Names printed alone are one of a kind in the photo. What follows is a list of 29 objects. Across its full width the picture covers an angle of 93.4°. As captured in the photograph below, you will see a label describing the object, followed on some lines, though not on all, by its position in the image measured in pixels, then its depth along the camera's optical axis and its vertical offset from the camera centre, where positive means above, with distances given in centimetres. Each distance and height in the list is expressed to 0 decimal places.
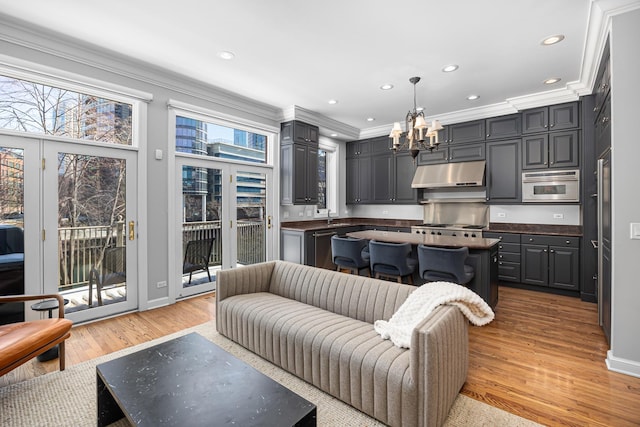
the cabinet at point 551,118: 425 +138
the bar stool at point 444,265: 300 -54
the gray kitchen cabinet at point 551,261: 412 -69
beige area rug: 177 -121
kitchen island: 327 -52
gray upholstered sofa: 158 -82
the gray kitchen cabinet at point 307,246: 508 -58
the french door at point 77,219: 284 -6
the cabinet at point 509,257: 455 -68
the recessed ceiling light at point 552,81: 382 +169
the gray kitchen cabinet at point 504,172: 477 +65
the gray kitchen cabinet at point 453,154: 514 +105
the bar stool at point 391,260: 330 -53
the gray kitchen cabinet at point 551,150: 427 +91
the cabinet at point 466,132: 511 +140
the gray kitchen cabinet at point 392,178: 596 +70
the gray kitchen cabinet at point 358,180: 656 +74
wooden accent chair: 180 -80
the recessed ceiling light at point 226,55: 319 +171
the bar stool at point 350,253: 368 -50
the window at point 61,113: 280 +104
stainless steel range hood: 502 +66
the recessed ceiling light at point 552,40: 287 +167
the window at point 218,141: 405 +108
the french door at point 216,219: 404 -9
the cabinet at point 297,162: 511 +89
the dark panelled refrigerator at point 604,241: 256 -27
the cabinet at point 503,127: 475 +139
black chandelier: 344 +95
